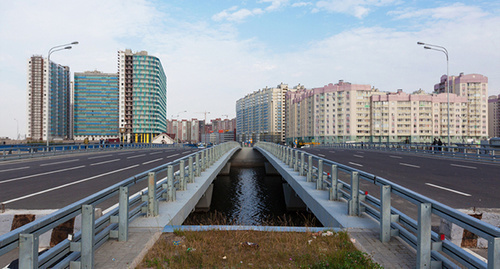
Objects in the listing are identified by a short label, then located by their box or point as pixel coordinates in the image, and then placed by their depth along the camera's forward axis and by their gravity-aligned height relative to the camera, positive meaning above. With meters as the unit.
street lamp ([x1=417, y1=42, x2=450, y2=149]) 30.07 +9.35
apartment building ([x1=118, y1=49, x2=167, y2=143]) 132.75 +18.84
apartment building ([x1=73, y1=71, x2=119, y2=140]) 164.25 +17.71
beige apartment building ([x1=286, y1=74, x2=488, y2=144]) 123.44 +9.38
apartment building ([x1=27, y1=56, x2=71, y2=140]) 152.91 +19.99
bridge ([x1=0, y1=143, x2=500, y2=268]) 2.81 -1.37
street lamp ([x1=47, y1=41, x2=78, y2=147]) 28.32 +8.81
